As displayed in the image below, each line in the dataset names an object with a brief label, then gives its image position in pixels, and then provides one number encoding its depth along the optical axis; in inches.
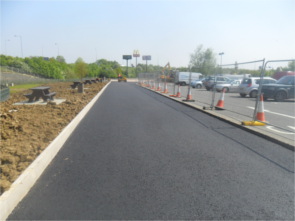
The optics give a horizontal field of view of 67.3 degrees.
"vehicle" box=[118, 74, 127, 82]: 2249.6
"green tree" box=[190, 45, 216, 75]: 3531.0
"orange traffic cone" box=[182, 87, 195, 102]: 534.2
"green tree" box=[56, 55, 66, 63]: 6176.2
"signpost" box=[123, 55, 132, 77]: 4628.4
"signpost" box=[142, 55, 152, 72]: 4753.9
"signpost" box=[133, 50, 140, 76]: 4575.1
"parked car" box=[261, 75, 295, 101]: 548.4
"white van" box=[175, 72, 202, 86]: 1469.0
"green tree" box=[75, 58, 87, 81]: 2522.1
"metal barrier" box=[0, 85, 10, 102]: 534.6
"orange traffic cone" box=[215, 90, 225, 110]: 405.1
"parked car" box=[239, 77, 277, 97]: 630.5
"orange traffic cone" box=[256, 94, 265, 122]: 278.2
